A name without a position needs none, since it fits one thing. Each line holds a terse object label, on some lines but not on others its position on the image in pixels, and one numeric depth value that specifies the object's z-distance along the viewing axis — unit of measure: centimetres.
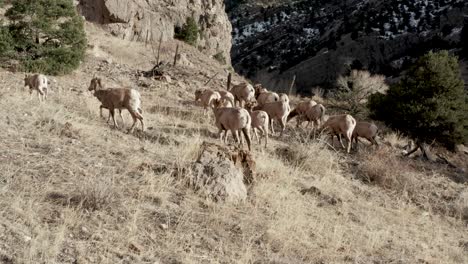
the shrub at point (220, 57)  4596
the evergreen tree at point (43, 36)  1784
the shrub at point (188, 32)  4172
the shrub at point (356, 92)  2747
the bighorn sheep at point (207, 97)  1473
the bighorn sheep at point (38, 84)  1321
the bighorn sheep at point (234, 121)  1088
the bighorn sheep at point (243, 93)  1719
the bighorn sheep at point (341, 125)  1399
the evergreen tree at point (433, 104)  1986
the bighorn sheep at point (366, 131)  1484
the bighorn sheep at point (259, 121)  1238
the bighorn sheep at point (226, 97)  1465
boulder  668
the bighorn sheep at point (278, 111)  1446
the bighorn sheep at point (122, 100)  1090
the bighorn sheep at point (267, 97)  1686
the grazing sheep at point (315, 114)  1559
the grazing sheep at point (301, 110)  1616
